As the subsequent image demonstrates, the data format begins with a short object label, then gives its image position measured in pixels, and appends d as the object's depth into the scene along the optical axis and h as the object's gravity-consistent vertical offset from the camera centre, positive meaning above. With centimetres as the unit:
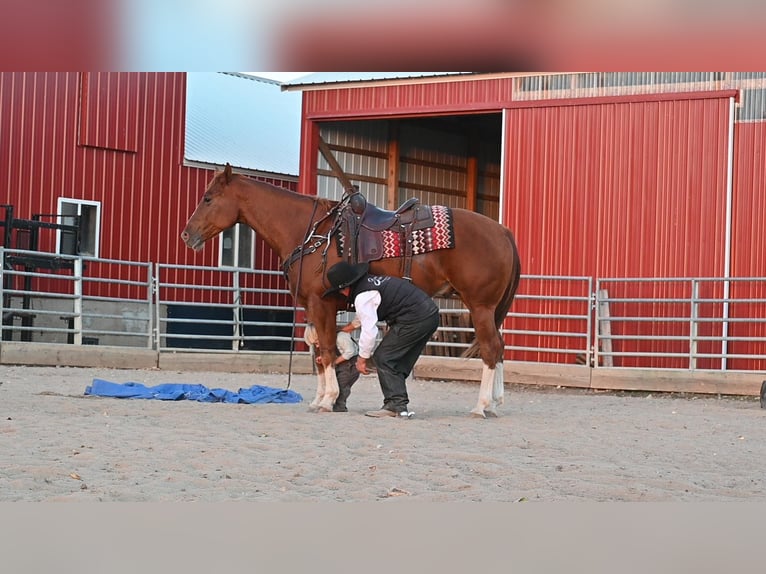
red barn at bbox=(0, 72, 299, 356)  1684 +182
